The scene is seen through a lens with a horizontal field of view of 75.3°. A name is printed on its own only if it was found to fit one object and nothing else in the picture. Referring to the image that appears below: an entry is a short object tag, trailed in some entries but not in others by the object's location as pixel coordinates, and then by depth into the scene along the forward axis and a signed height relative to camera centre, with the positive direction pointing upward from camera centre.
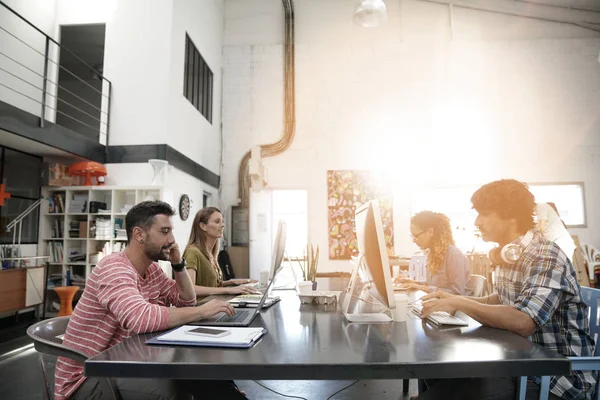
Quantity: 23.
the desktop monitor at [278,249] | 1.78 -0.07
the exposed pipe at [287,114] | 7.17 +2.24
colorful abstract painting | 6.94 +0.54
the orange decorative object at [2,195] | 4.56 +0.46
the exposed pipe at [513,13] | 7.27 +4.15
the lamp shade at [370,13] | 5.10 +2.92
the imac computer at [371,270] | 1.23 -0.13
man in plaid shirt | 1.23 -0.23
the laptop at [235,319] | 1.35 -0.31
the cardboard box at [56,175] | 5.19 +0.80
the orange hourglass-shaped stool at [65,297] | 4.68 -0.76
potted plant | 2.37 -0.24
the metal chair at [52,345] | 1.17 -0.38
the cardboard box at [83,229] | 5.19 +0.07
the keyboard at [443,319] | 1.35 -0.31
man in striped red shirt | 1.24 -0.27
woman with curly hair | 2.49 -0.14
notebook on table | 1.08 -0.30
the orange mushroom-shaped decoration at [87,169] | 4.95 +0.83
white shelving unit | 5.10 +0.13
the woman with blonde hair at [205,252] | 2.46 -0.12
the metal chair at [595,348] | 1.18 -0.38
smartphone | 1.15 -0.29
